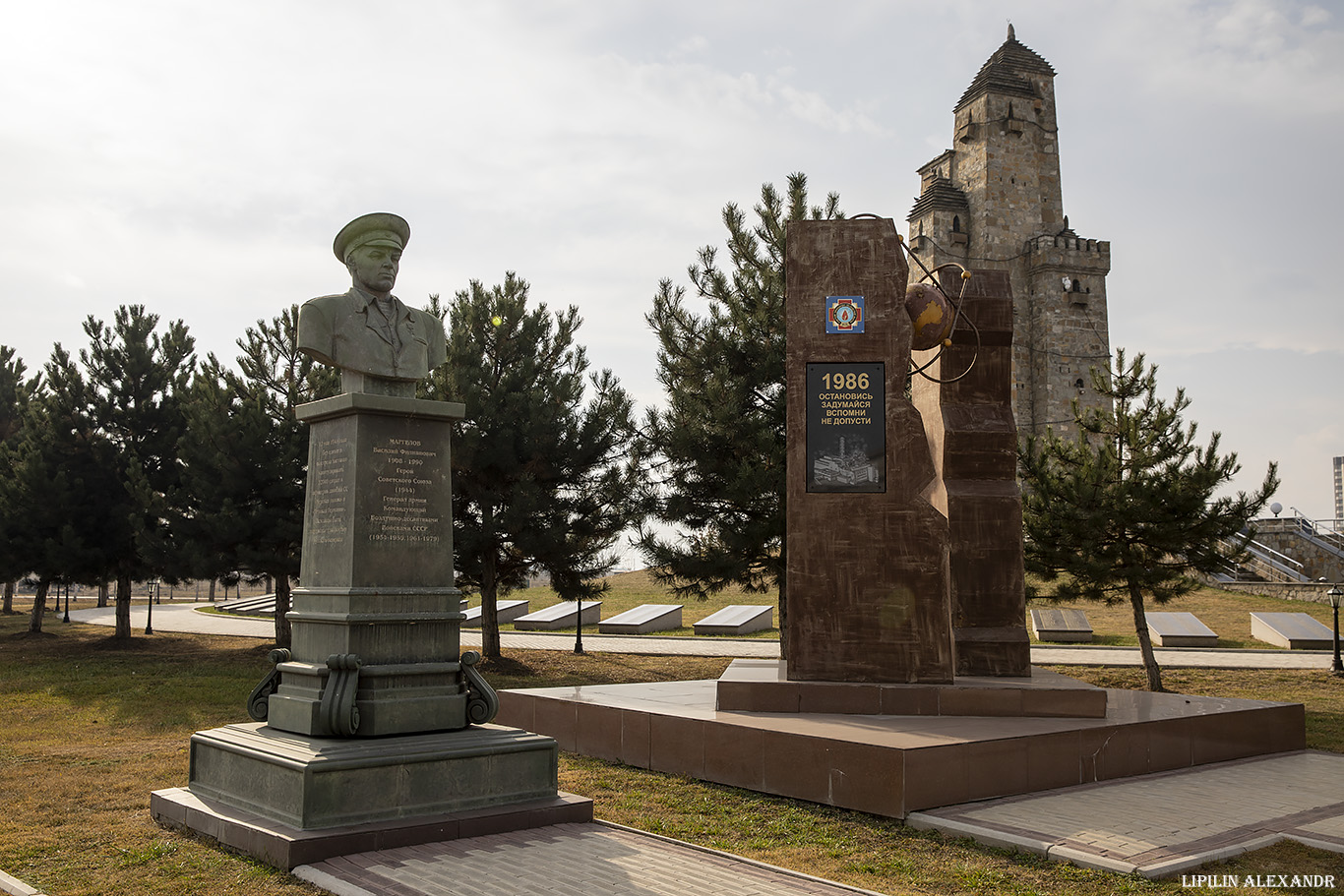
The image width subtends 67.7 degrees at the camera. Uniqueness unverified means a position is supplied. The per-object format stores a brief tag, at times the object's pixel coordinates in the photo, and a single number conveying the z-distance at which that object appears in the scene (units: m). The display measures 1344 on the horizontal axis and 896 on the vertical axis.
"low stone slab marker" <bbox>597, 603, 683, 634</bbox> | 25.45
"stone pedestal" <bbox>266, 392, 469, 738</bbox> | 6.27
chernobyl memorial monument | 7.14
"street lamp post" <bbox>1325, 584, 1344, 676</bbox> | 15.83
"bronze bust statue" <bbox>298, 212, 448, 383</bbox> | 6.84
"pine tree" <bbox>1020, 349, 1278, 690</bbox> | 13.45
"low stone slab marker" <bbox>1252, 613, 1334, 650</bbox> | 19.81
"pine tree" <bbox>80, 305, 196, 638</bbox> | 23.17
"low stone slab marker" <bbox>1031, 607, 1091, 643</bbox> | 21.72
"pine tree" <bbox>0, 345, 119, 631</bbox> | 22.12
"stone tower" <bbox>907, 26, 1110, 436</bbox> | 44.88
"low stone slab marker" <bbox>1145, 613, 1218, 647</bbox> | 20.30
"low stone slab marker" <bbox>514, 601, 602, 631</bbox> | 28.00
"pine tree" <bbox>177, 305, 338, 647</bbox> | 19.03
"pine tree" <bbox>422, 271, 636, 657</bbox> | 17.31
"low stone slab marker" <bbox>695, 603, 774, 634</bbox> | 24.88
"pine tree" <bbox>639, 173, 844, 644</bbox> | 15.80
